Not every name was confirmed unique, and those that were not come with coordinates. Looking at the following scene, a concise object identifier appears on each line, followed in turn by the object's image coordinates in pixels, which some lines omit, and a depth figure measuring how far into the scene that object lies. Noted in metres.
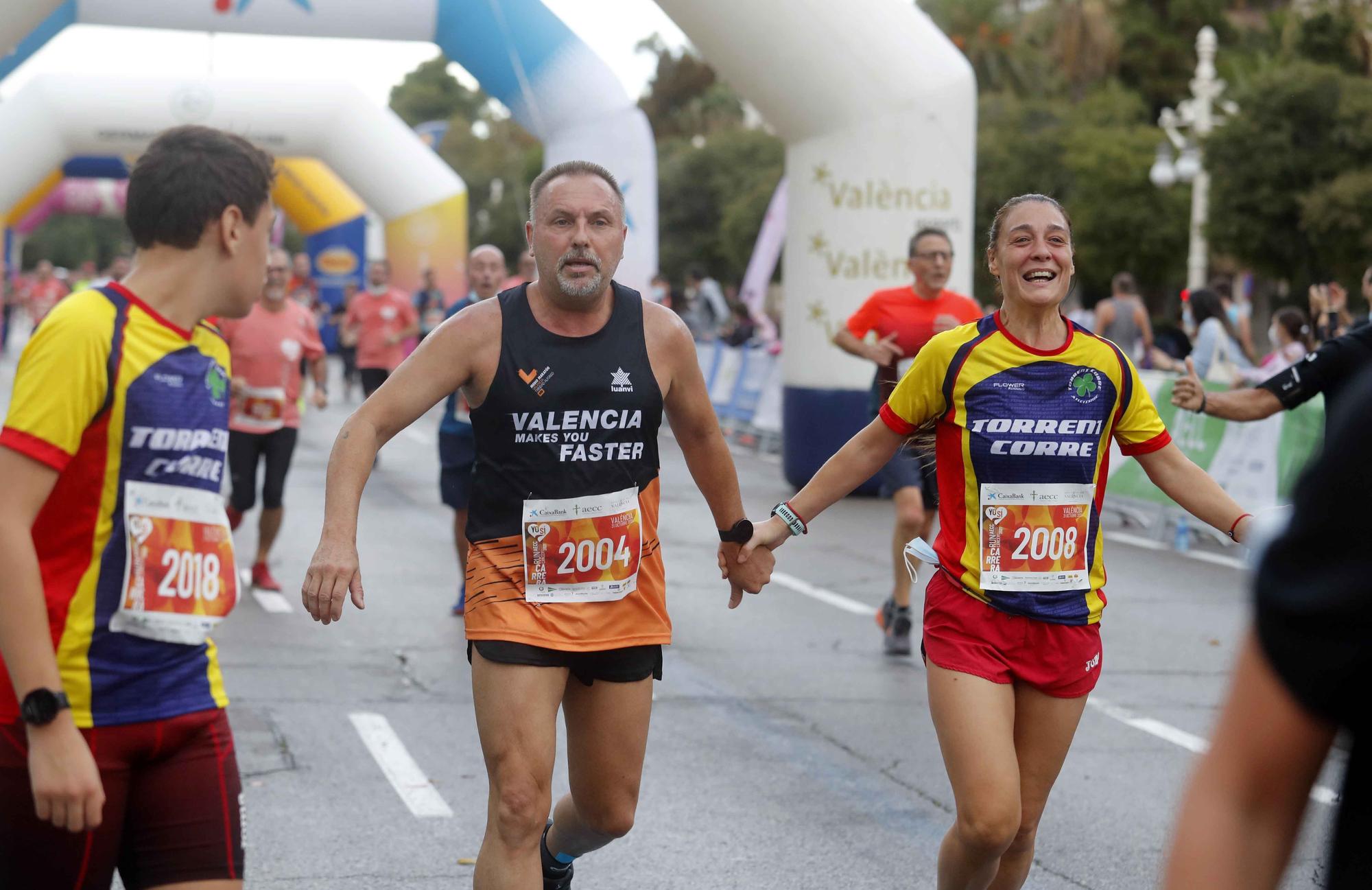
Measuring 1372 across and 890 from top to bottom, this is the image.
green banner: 11.71
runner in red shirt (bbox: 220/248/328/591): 10.00
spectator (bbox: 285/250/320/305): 25.03
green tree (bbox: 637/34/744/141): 73.62
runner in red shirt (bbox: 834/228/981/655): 8.55
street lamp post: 28.84
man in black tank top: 3.95
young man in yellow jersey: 2.76
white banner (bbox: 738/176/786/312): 26.08
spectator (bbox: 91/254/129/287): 18.28
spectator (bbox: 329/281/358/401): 26.61
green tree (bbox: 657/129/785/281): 56.03
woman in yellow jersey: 4.07
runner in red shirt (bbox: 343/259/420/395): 16.38
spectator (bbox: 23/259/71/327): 35.28
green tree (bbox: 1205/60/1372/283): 28.94
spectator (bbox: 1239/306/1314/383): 12.48
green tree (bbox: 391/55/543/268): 73.69
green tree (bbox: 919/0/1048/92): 47.28
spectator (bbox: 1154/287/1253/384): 13.31
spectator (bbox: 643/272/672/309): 23.25
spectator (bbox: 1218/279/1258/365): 15.68
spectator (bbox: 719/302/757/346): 23.33
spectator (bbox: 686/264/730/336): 26.56
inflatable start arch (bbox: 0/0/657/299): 19.75
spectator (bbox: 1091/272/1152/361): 18.16
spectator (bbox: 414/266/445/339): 22.67
